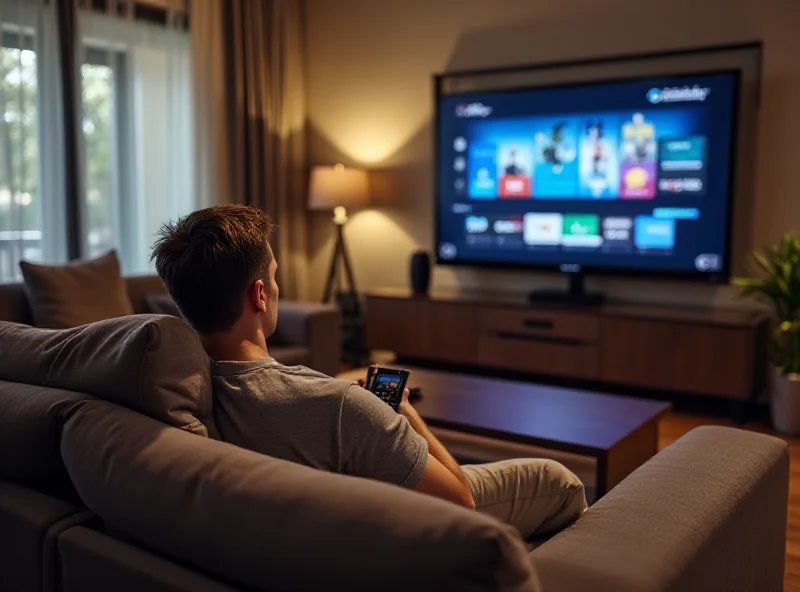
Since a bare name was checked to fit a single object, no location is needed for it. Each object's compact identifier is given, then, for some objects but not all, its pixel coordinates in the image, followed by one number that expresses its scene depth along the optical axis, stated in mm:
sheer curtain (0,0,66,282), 4164
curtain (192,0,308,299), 5152
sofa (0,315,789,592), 843
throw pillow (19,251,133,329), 3375
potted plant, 3791
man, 1224
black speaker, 5102
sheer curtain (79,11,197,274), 4609
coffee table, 2420
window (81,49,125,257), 4582
